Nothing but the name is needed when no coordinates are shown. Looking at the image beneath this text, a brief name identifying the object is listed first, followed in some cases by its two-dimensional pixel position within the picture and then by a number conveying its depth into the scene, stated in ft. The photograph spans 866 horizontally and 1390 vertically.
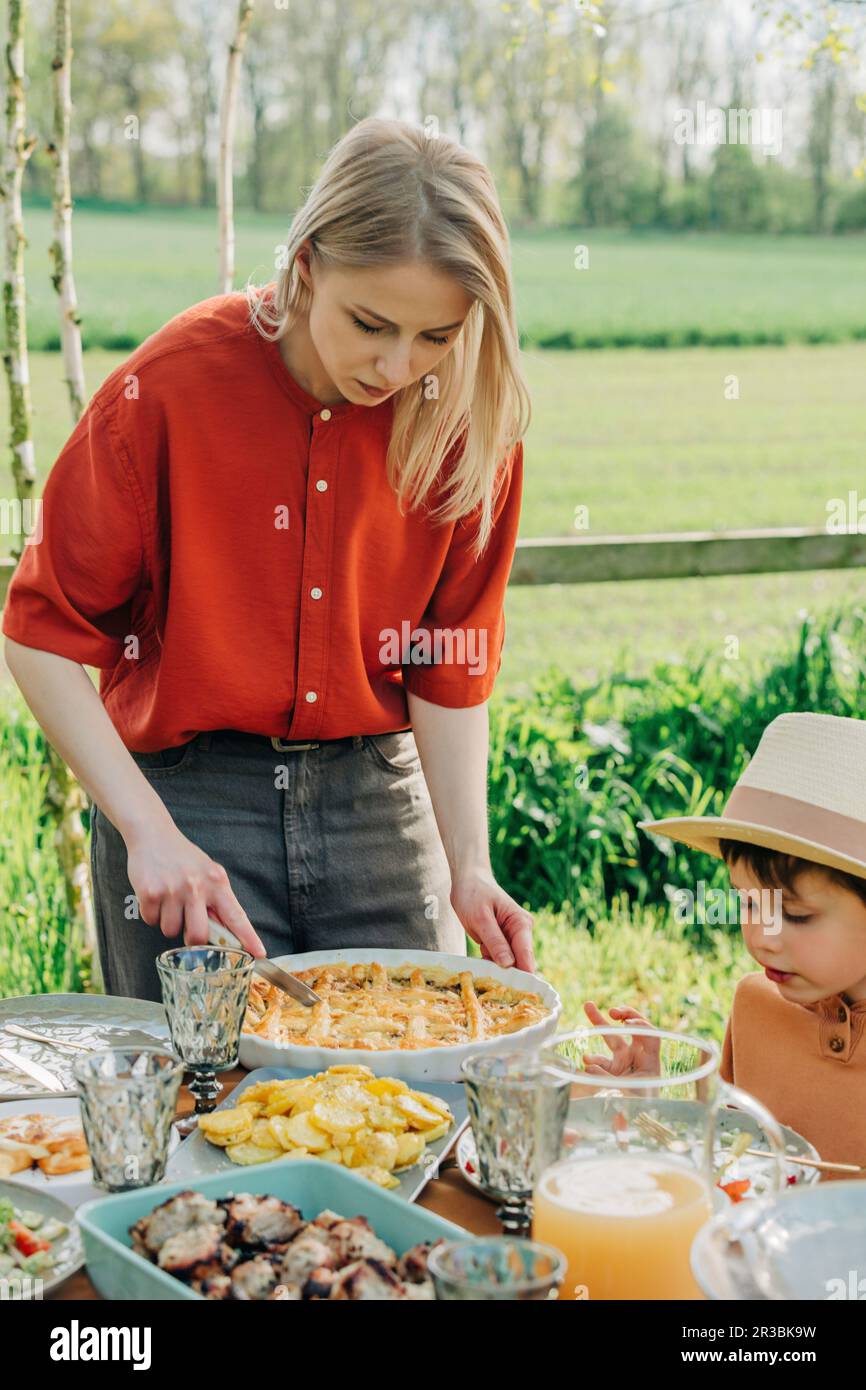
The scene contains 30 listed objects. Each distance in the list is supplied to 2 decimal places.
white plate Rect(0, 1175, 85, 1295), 3.94
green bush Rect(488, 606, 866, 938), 14.42
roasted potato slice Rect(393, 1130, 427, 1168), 4.61
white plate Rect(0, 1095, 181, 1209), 4.43
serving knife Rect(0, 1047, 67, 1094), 5.33
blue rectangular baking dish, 3.68
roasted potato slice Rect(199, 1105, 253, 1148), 4.68
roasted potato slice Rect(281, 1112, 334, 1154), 4.60
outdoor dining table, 4.37
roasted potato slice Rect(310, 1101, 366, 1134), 4.63
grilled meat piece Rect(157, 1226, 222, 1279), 3.65
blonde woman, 6.31
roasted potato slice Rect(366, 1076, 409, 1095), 4.92
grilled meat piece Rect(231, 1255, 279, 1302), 3.59
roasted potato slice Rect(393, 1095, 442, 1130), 4.79
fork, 3.73
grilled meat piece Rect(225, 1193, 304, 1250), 3.79
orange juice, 3.68
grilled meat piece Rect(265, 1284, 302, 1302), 3.58
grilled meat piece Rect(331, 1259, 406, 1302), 3.51
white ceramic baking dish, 5.27
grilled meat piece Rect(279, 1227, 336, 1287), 3.62
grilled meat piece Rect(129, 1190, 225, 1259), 3.77
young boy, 6.07
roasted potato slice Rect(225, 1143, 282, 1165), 4.62
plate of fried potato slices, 4.58
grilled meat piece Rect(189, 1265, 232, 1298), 3.55
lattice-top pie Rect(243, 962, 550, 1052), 5.57
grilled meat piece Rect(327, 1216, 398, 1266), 3.70
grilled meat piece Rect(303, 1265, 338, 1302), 3.54
